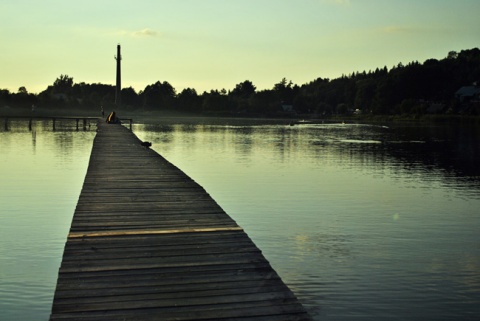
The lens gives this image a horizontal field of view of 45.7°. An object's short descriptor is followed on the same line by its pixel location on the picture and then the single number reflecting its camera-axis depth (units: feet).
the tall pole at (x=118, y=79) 294.66
